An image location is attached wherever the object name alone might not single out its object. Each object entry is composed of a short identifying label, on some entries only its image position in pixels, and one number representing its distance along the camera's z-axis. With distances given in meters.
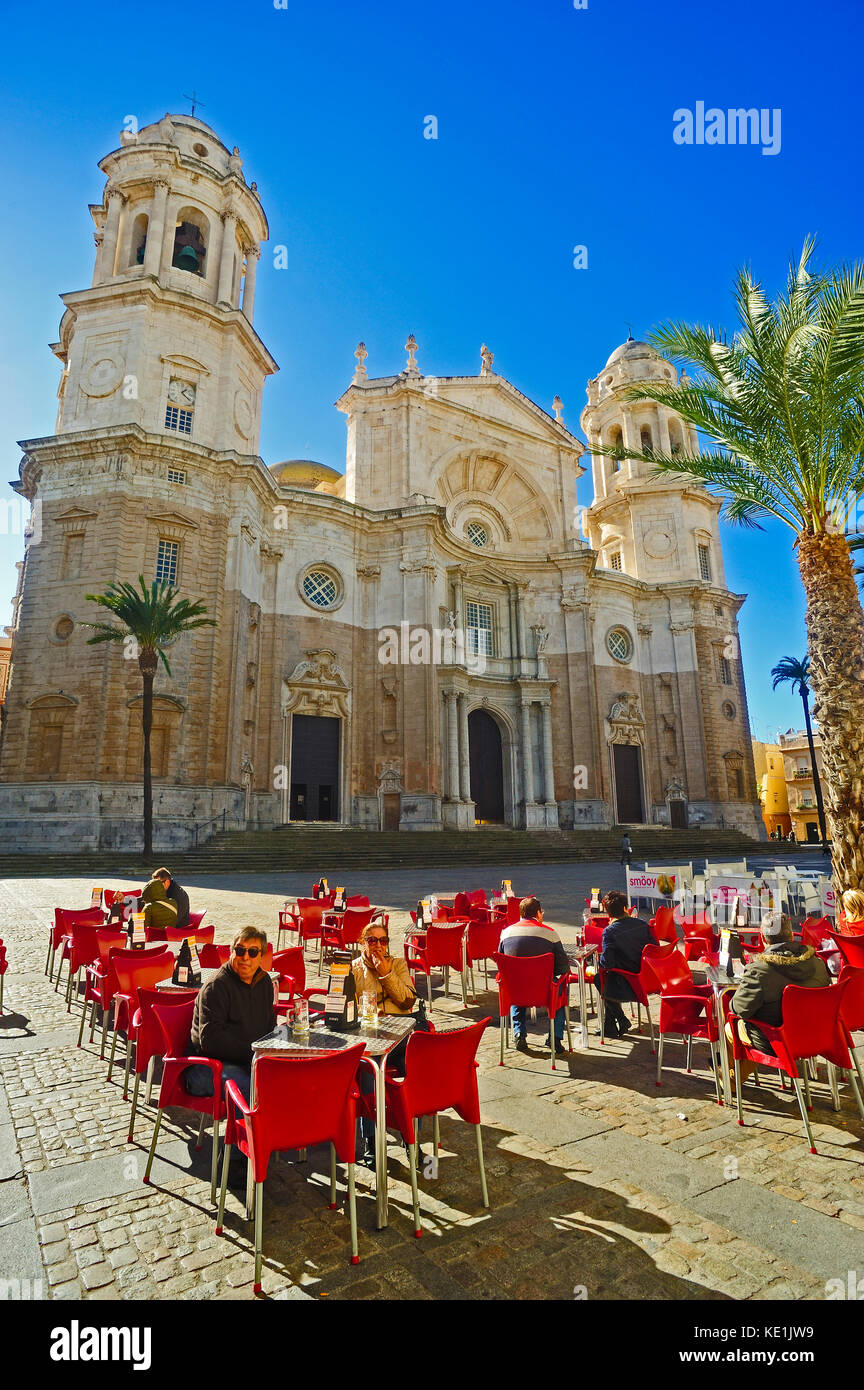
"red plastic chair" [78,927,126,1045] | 6.00
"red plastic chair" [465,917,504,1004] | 8.13
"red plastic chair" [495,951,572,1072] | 6.08
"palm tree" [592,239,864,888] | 9.82
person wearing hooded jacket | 4.99
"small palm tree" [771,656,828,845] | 45.50
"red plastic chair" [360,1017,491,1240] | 3.77
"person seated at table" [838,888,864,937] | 7.22
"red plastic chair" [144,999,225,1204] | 3.98
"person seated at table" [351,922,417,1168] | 4.90
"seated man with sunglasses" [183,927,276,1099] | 4.21
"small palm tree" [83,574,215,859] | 21.36
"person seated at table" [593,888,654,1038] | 6.57
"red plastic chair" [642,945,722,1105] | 5.59
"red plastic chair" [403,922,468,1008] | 7.75
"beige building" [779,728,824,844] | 59.00
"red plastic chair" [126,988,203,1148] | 4.55
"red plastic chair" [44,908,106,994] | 8.30
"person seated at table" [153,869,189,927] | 8.12
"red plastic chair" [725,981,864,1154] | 4.68
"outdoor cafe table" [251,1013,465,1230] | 3.70
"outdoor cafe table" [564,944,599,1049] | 6.45
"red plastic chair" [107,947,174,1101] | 5.72
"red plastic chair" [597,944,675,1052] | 6.19
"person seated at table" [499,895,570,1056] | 6.35
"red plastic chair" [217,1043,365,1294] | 3.33
